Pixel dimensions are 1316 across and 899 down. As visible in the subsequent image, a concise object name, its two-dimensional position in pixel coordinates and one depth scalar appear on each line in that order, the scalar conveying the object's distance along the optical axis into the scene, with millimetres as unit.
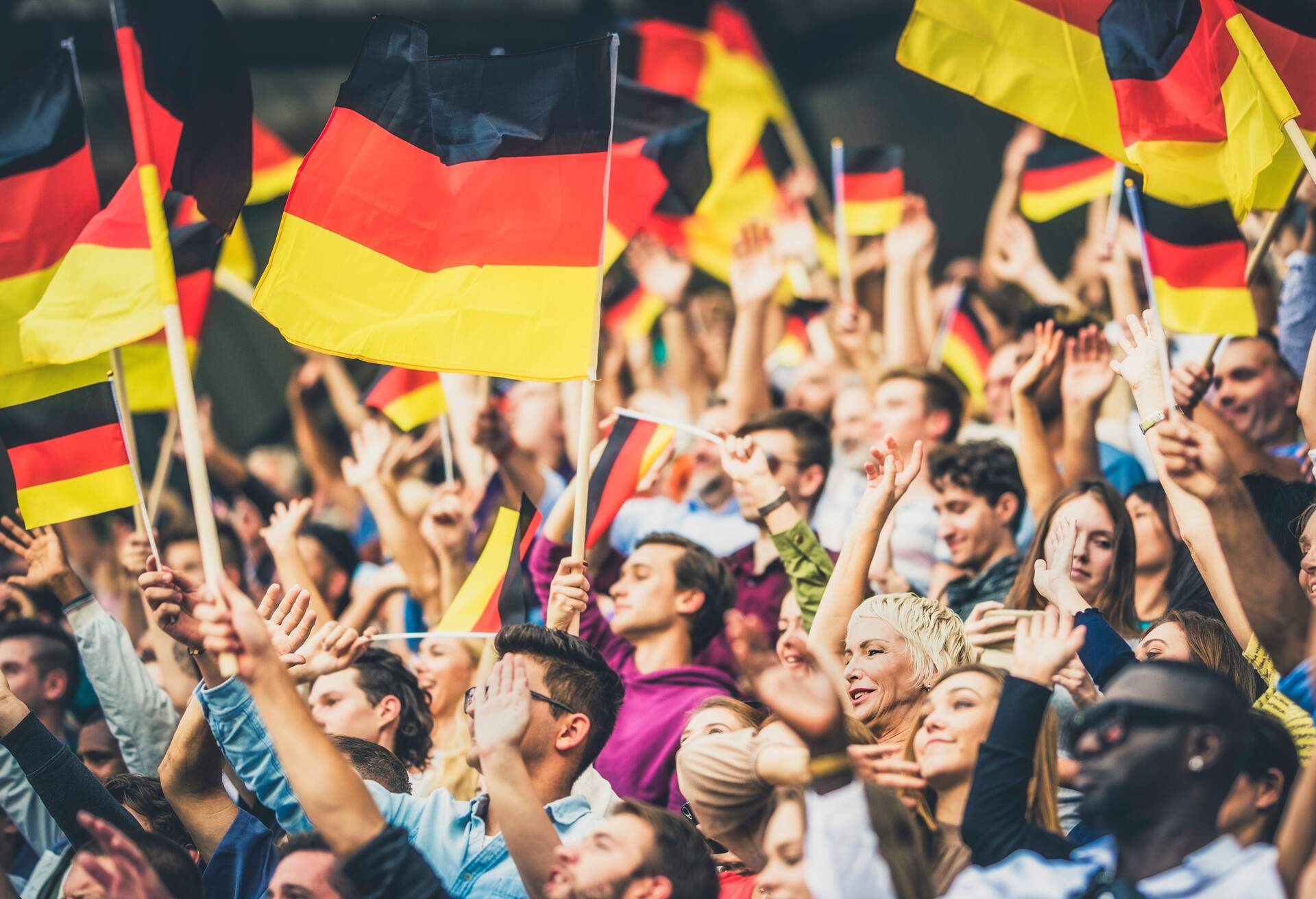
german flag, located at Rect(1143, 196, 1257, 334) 10086
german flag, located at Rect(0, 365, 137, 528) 10375
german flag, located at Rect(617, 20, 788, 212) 16562
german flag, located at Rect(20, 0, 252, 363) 9414
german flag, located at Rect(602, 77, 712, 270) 11937
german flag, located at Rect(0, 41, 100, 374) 11102
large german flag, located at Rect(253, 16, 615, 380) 8844
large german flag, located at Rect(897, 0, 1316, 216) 8867
